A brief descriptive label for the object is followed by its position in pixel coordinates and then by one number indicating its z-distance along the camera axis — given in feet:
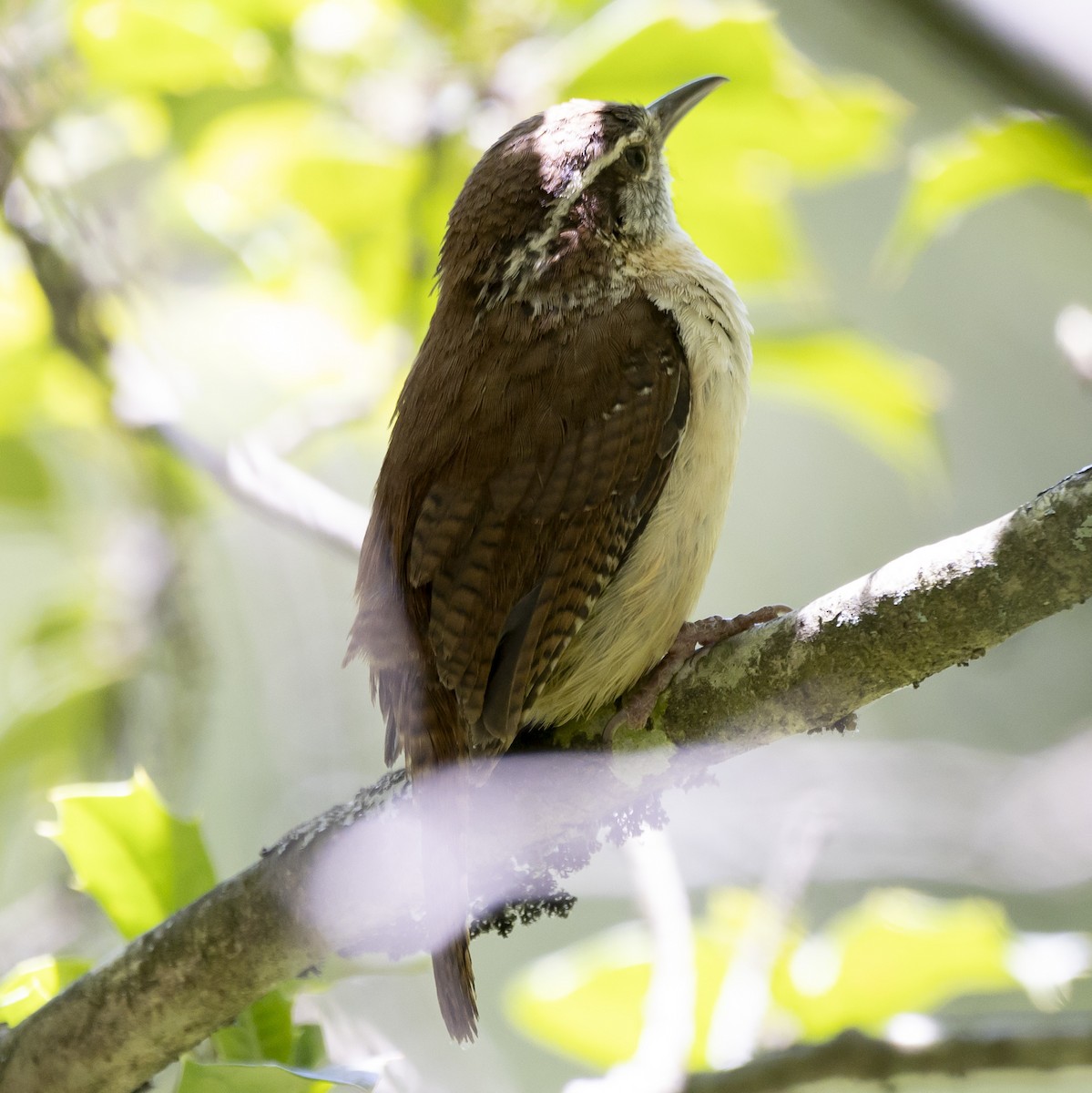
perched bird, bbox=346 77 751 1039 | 11.25
